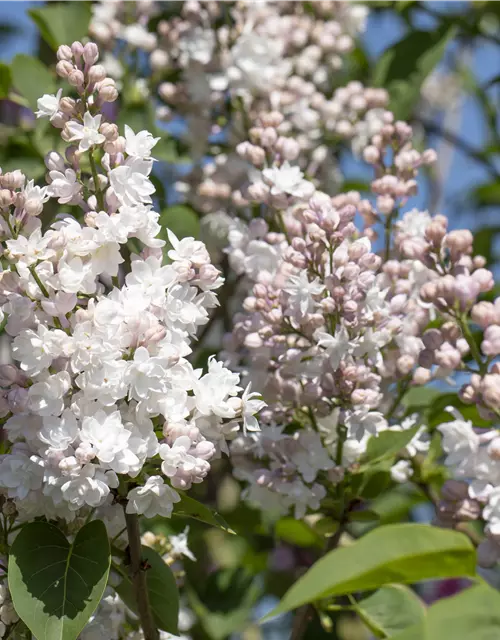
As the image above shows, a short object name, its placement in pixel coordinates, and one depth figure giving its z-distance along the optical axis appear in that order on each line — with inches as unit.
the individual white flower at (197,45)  45.9
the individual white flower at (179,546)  38.6
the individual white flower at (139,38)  47.2
